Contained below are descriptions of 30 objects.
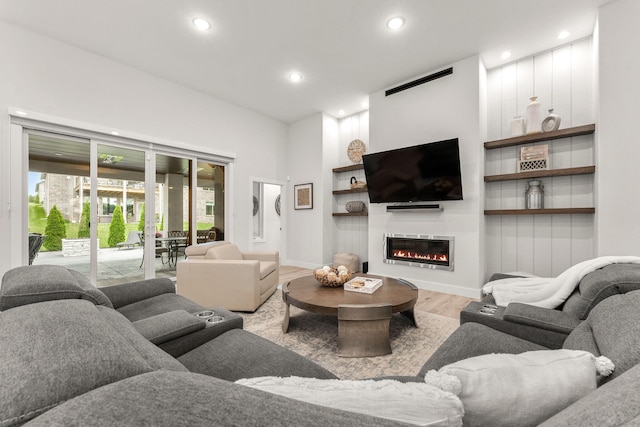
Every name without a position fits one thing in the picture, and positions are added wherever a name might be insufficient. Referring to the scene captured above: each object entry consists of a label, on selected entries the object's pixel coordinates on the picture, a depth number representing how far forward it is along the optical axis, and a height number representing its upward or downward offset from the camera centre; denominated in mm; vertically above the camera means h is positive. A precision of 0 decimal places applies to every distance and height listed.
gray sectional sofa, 359 -300
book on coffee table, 2533 -701
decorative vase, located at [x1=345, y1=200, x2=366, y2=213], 5211 +131
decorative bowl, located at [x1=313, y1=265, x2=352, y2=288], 2680 -640
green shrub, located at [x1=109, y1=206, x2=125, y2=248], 3881 -216
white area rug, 1947 -1111
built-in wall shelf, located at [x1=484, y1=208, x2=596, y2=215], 3113 +15
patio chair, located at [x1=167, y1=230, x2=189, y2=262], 4609 -539
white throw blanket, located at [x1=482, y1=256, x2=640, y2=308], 1660 -545
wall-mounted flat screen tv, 3727 +592
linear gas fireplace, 3939 -588
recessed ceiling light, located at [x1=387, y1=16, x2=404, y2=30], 3002 +2152
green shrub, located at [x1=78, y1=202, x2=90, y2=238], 3609 -114
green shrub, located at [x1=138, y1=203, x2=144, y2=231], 4121 -146
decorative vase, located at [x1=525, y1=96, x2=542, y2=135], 3422 +1204
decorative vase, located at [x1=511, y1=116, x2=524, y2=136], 3562 +1138
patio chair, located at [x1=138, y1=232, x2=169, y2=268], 4438 -617
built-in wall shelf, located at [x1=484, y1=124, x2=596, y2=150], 3129 +941
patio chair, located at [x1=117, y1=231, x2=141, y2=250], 4035 -406
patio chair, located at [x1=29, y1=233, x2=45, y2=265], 3201 -358
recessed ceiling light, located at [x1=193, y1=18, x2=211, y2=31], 3025 +2152
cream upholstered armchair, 2988 -769
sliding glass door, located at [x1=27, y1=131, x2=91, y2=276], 3277 +173
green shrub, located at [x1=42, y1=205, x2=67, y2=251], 3398 -220
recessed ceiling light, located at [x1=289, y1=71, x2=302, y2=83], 4137 +2126
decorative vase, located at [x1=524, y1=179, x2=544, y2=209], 3461 +221
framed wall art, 5652 +363
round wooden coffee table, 2076 -776
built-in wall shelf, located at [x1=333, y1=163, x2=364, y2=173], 5157 +880
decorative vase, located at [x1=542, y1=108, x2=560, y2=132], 3332 +1120
